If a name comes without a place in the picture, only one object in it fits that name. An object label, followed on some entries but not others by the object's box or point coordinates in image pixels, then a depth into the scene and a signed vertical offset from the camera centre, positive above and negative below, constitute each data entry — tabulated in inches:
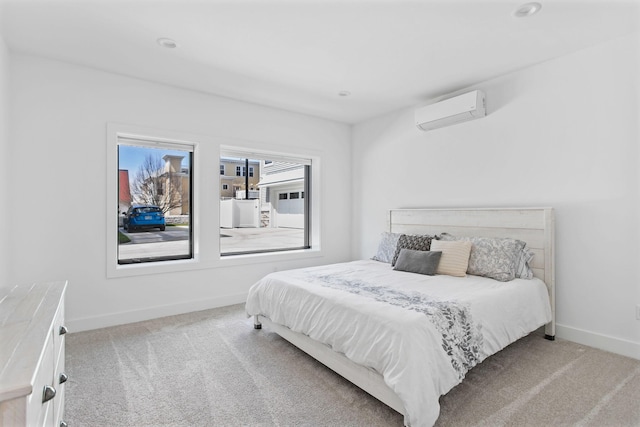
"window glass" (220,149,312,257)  168.7 +3.0
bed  69.7 -26.6
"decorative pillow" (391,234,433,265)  135.5 -13.0
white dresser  31.4 -16.7
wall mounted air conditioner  131.6 +43.1
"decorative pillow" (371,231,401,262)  147.9 -16.2
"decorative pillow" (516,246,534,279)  114.0 -18.4
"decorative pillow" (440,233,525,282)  111.7 -15.9
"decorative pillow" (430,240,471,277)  118.5 -17.0
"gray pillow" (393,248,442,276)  121.2 -18.9
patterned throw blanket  75.5 -26.6
